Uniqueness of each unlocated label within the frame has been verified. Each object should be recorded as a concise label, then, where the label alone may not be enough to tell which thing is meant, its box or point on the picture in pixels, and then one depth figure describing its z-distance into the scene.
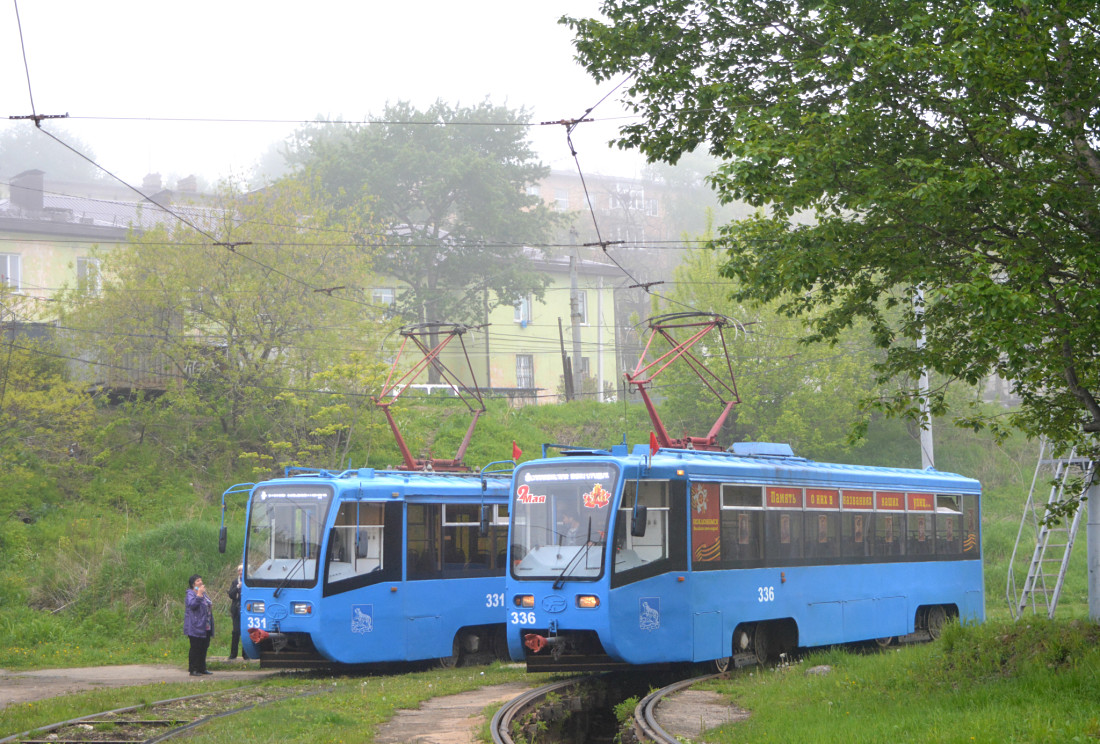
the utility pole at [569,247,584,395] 42.32
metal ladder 14.89
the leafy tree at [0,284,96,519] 27.94
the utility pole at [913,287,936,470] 13.19
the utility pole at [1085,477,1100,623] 16.19
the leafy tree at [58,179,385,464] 32.16
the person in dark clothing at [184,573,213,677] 17.50
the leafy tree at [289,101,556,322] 51.03
